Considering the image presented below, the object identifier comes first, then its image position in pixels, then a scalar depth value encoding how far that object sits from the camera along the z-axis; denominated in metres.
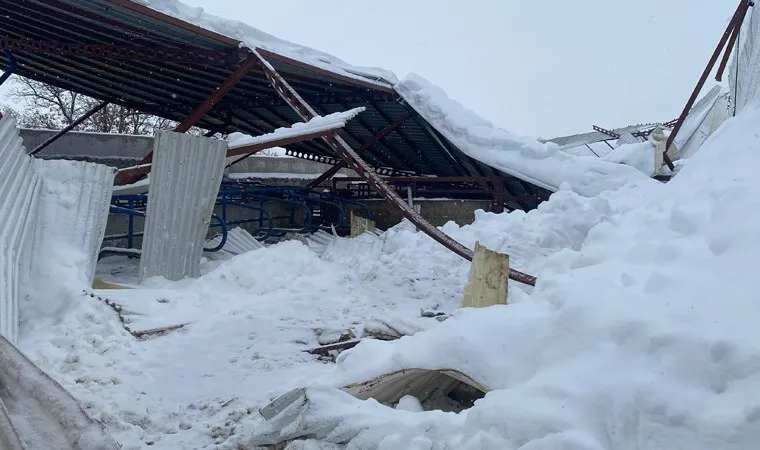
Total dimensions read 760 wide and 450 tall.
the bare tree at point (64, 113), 26.69
